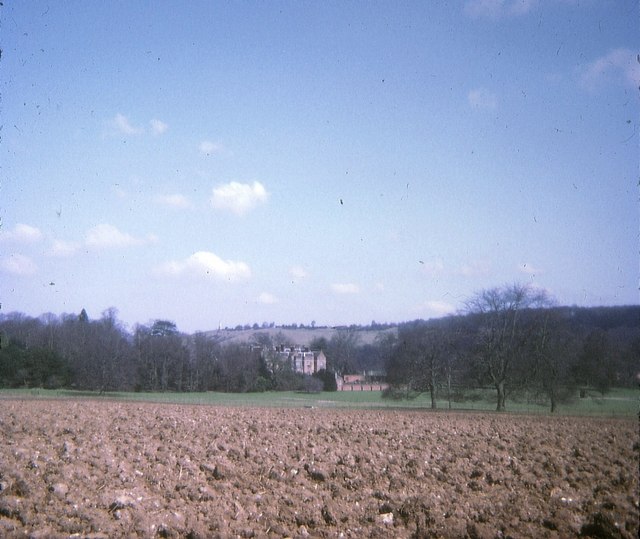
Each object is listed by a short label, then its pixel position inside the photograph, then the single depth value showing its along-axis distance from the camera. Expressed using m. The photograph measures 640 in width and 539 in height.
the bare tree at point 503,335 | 45.38
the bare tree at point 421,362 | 48.53
